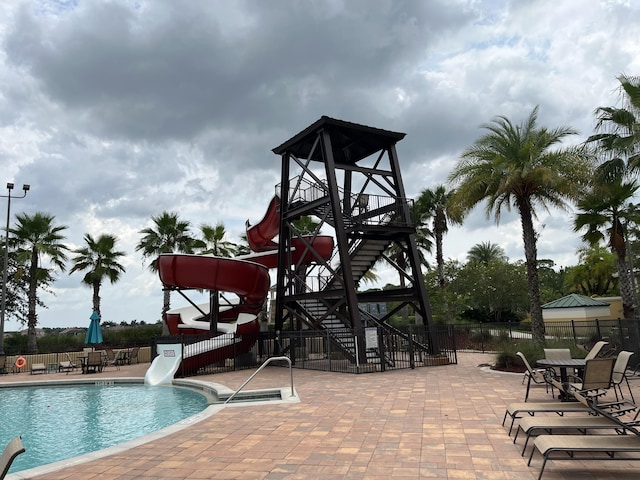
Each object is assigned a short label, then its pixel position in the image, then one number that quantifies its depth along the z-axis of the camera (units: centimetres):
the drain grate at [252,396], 1165
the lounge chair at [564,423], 535
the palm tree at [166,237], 3459
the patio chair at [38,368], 2236
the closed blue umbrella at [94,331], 2516
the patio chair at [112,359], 2391
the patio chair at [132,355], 2480
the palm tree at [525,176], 1825
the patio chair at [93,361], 2156
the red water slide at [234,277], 2086
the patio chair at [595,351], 990
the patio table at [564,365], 890
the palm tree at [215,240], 3631
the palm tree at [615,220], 2188
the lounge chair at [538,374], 931
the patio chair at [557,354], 1065
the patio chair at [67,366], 2269
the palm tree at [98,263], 3278
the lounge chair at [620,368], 859
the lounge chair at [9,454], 370
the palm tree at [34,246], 2910
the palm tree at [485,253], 6775
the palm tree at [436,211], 3638
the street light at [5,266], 2330
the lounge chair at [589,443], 453
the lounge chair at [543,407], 641
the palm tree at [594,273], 4947
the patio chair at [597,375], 735
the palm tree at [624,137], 1506
